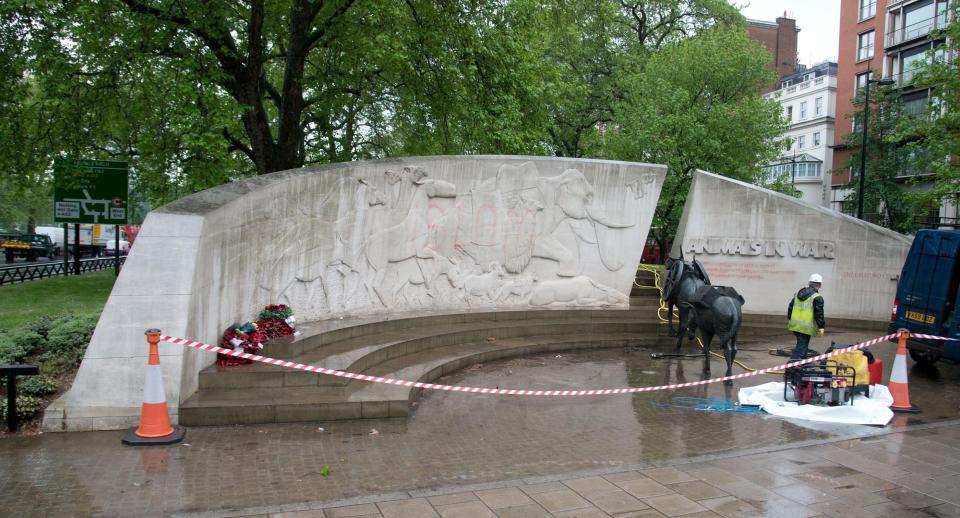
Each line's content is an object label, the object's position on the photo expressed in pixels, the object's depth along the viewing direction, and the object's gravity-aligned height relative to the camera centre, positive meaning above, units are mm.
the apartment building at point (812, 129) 53688 +11287
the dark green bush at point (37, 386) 7418 -1881
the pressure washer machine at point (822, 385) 8773 -1736
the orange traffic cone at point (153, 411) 6770 -1933
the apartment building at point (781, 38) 60938 +20935
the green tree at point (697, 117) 23984 +5228
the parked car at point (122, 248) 50247 -1644
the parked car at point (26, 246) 37219 -1294
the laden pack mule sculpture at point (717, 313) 10609 -998
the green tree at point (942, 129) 19078 +4186
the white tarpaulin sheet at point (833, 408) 8438 -2031
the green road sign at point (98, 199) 19097 +849
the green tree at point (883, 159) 35166 +5702
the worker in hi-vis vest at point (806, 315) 10242 -928
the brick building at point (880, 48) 40219 +14561
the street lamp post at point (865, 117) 22531 +5333
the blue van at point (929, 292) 11398 -529
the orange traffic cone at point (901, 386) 8977 -1746
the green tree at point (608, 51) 29297 +9318
